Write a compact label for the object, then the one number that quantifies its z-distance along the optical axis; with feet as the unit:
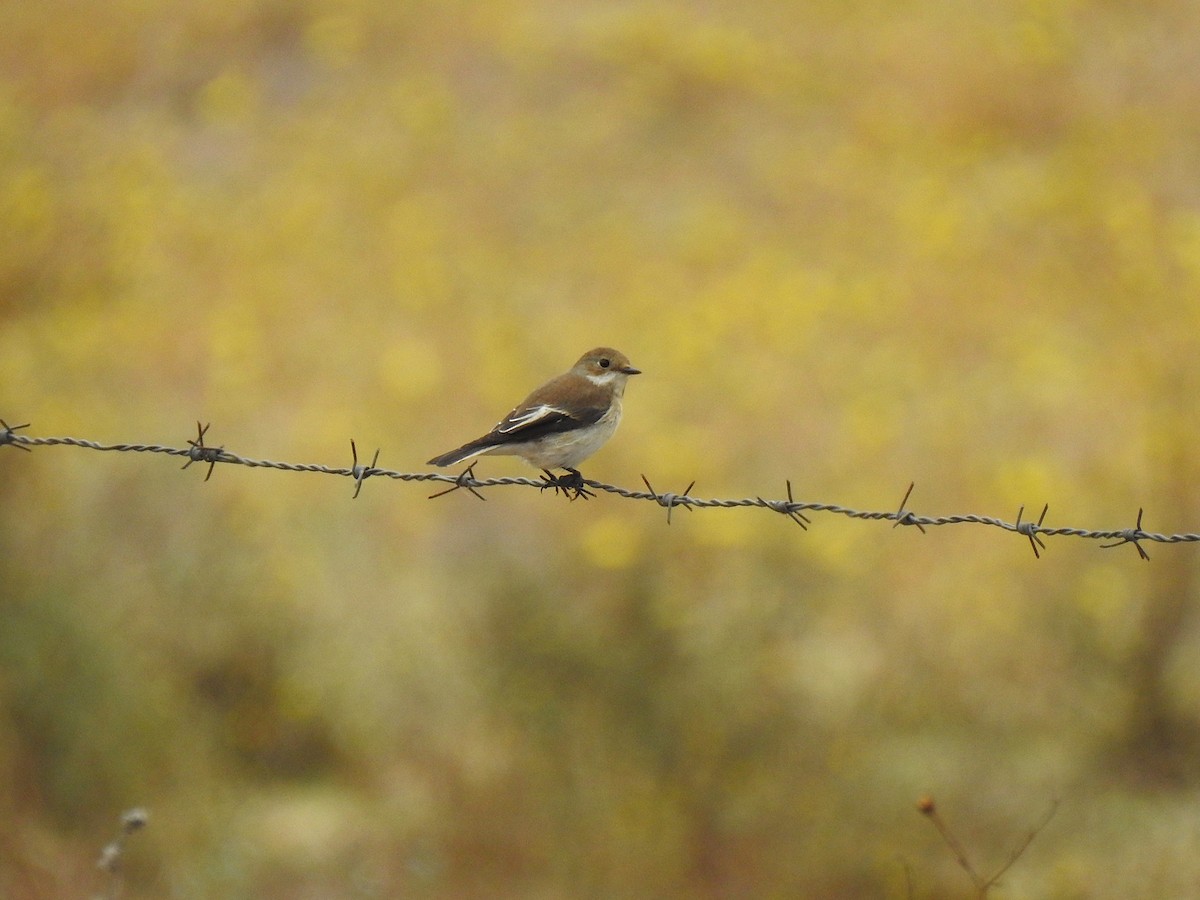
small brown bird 34.65
